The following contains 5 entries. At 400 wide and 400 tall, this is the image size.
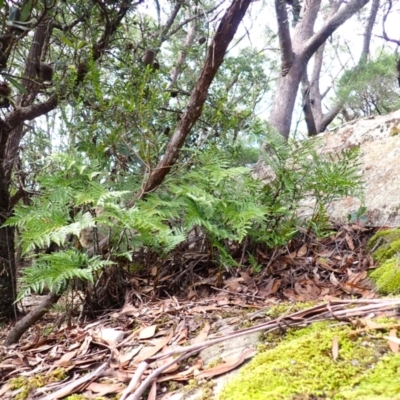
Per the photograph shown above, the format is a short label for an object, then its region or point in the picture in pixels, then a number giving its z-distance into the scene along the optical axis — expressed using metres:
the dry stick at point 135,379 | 0.95
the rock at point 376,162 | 2.65
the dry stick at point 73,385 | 1.07
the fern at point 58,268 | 1.51
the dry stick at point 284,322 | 1.00
